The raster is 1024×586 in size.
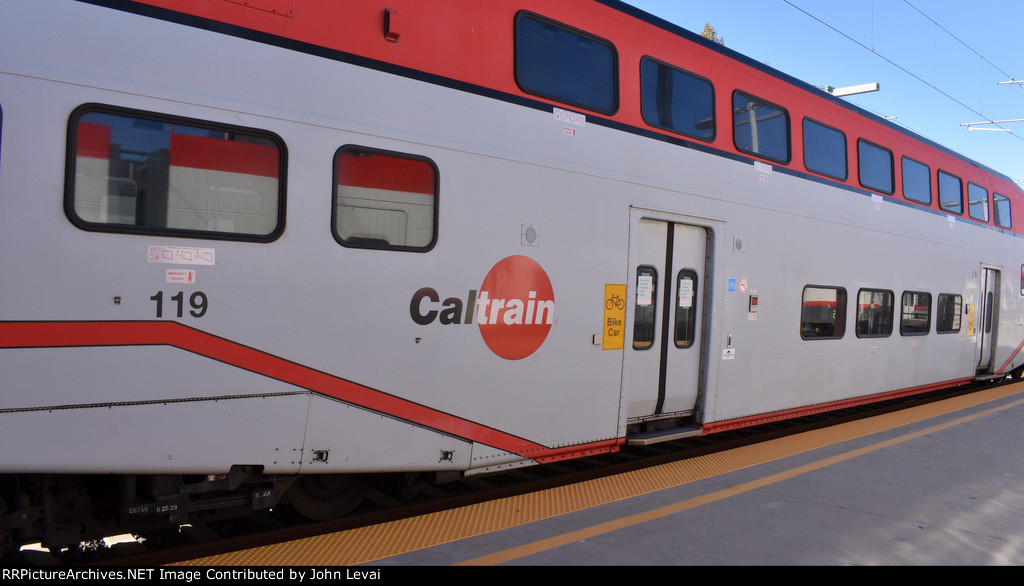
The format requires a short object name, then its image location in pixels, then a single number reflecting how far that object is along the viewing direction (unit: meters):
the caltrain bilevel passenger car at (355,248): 3.24
